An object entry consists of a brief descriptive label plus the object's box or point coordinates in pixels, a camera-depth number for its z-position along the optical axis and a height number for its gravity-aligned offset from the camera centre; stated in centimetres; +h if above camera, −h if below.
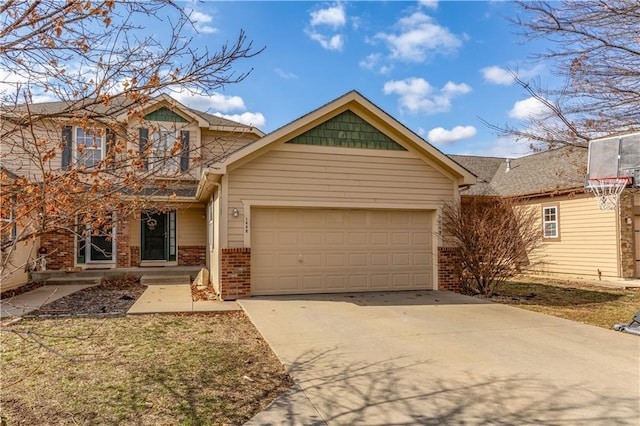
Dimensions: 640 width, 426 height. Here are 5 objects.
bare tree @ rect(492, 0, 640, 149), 866 +363
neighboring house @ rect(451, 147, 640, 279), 1395 +24
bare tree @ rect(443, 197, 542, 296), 1066 -23
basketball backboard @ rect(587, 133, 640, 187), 789 +137
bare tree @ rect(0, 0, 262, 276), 325 +105
